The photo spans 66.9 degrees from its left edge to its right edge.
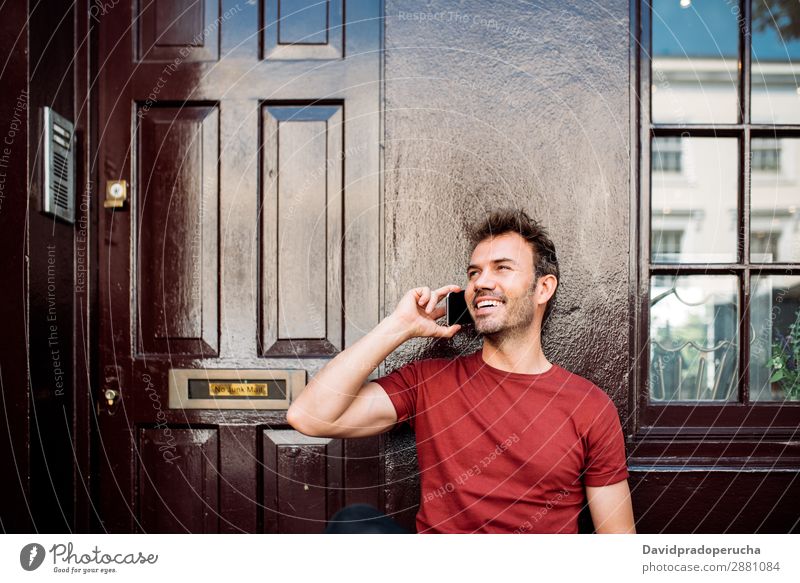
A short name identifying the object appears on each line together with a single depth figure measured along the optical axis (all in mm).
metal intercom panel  1922
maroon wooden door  2061
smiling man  1646
